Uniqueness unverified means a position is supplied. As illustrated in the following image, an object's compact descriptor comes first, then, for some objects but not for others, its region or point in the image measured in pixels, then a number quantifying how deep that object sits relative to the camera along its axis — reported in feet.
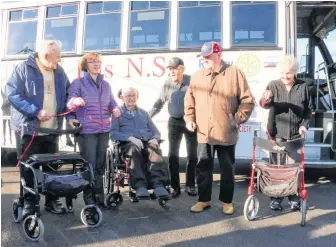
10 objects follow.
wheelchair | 15.75
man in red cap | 14.67
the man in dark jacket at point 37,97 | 13.32
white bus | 20.66
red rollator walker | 14.14
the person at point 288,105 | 14.82
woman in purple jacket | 15.05
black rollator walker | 12.48
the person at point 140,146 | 15.49
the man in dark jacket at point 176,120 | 17.51
